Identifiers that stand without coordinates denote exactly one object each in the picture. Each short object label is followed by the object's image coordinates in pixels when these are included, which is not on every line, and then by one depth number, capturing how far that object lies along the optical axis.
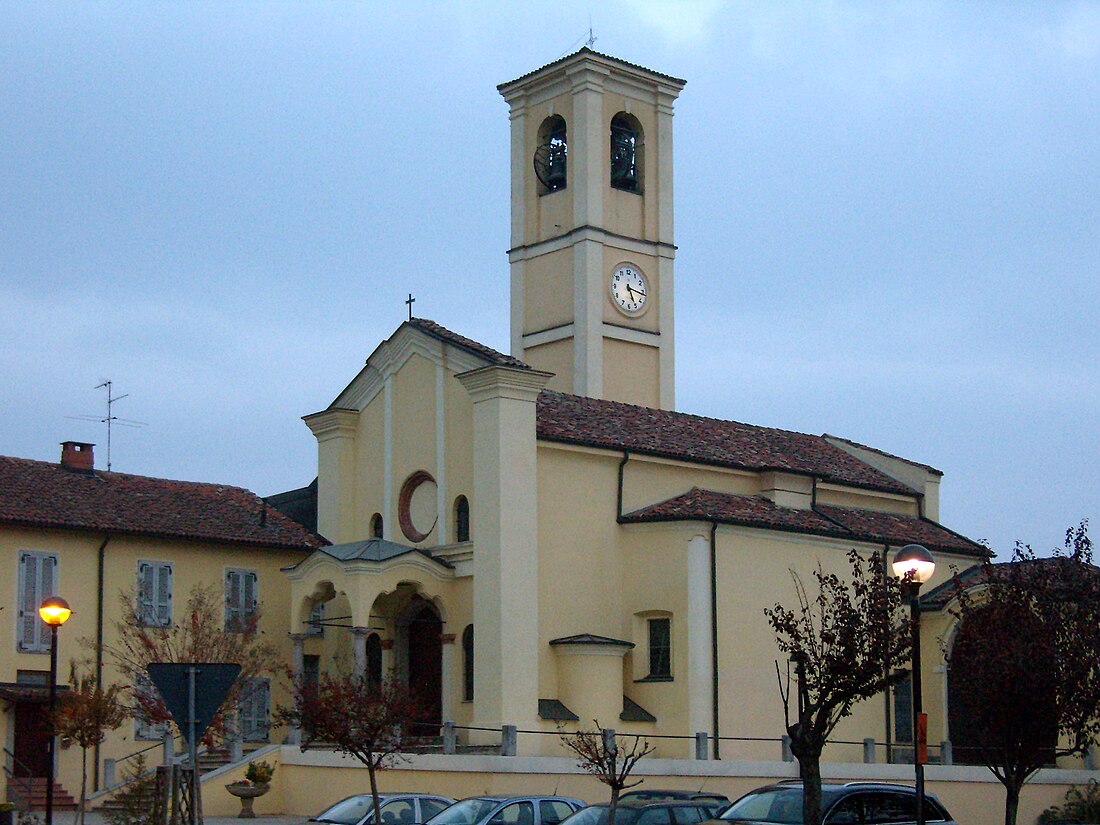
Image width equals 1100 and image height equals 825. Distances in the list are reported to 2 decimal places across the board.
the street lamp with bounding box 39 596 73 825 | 25.08
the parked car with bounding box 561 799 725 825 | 23.28
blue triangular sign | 15.74
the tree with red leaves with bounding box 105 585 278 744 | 35.31
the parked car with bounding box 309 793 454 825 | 26.95
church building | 36.00
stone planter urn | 33.47
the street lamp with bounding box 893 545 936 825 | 20.53
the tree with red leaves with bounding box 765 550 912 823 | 21.91
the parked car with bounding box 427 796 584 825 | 24.84
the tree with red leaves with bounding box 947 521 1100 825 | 26.84
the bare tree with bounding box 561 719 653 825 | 24.34
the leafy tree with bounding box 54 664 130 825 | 29.27
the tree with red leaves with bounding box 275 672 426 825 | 27.69
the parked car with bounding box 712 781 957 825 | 22.03
